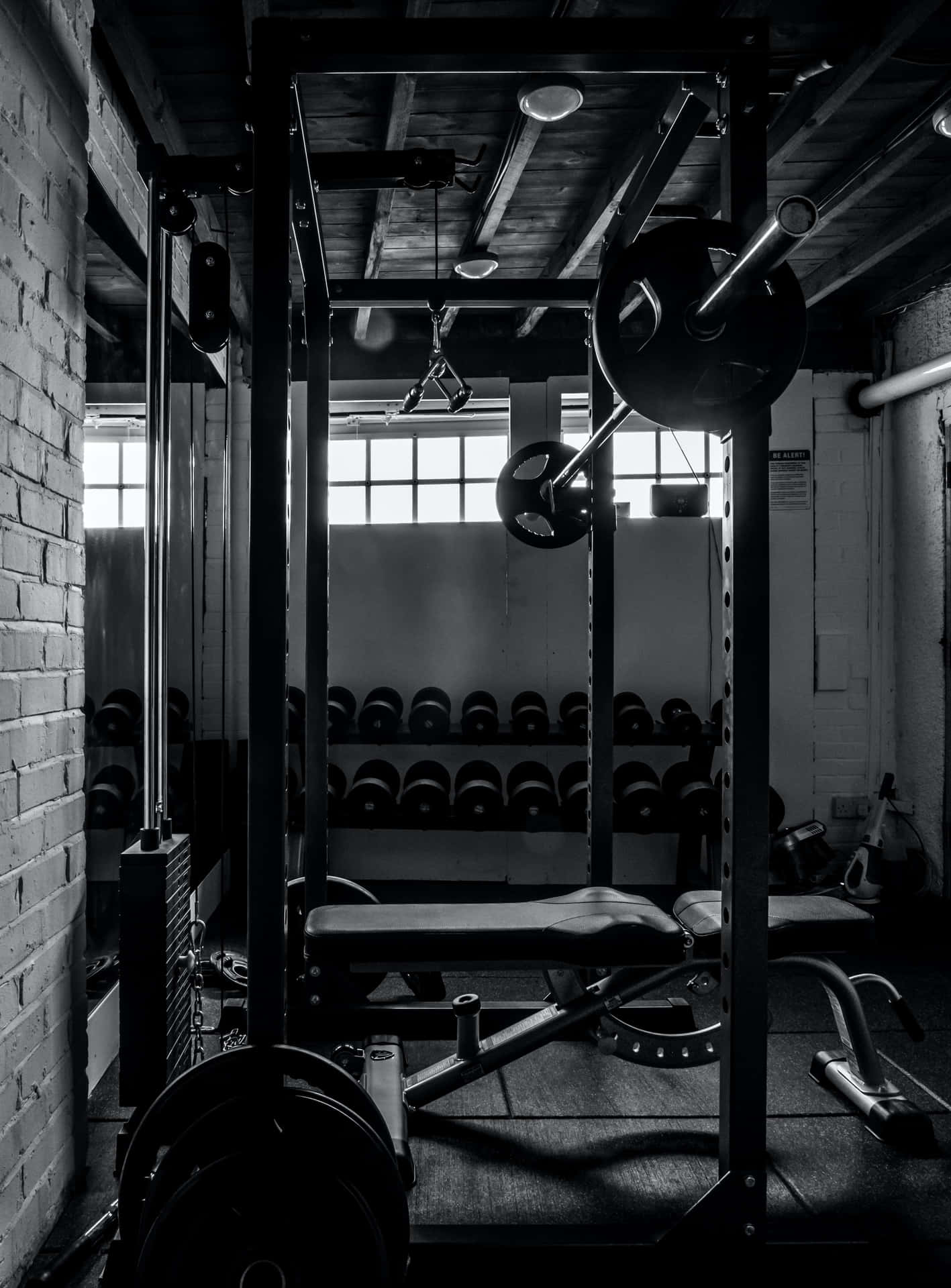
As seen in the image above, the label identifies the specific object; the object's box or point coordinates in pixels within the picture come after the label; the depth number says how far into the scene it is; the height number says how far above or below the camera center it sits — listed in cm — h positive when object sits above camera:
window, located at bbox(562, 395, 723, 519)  473 +102
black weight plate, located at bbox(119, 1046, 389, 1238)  130 -65
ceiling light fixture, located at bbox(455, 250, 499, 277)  368 +161
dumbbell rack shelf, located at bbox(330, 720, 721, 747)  392 -38
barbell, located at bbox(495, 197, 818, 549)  130 +47
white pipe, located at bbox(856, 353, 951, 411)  368 +118
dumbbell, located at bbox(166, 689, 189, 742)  341 -24
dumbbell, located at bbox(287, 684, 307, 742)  381 -26
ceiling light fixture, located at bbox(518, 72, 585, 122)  237 +150
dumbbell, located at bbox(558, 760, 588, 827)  380 -59
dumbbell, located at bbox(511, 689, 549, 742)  397 -31
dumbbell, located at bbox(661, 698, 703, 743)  392 -32
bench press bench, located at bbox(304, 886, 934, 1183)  174 -61
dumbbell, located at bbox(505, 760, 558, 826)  379 -63
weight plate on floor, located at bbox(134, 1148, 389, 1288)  117 -76
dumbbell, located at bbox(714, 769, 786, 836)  387 -67
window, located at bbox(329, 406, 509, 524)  479 +94
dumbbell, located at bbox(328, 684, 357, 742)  389 -26
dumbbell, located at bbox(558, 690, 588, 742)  398 -28
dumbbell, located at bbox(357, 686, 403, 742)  396 -31
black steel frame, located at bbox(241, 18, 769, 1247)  136 +22
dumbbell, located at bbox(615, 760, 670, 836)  373 -64
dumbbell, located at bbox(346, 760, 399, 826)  379 -63
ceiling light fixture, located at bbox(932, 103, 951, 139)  257 +154
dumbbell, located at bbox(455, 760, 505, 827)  379 -64
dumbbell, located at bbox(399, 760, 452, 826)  379 -63
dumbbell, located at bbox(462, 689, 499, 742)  399 -31
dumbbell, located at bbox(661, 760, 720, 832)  372 -64
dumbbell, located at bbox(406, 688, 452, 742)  398 -30
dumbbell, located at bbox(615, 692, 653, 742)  391 -31
